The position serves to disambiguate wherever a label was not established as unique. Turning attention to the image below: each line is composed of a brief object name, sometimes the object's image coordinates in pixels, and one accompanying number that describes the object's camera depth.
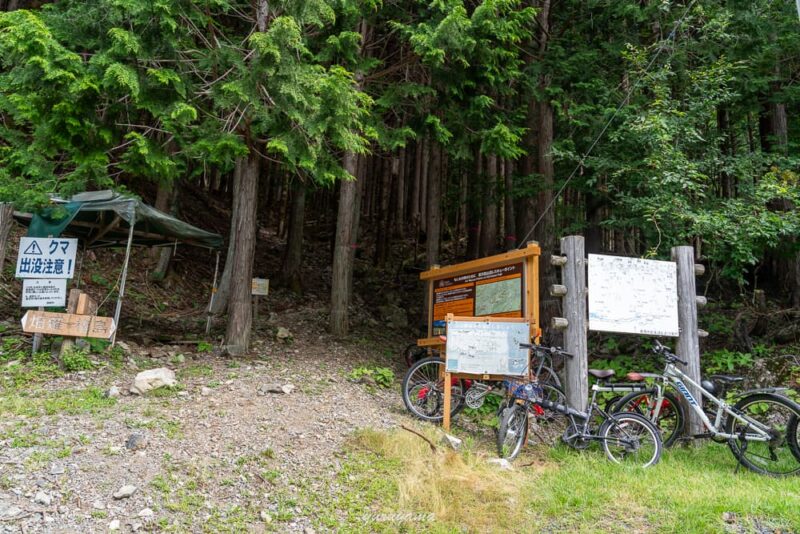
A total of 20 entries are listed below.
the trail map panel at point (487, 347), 5.87
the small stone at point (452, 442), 5.22
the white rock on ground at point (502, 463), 4.94
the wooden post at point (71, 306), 6.60
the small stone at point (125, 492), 3.84
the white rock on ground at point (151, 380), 5.86
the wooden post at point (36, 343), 6.70
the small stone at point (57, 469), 4.05
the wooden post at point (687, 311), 5.99
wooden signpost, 6.43
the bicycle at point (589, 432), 5.16
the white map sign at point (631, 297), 5.88
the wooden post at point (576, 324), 5.82
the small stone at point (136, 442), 4.52
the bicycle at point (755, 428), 4.78
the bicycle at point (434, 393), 6.21
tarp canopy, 7.30
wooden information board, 6.23
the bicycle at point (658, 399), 5.56
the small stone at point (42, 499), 3.69
